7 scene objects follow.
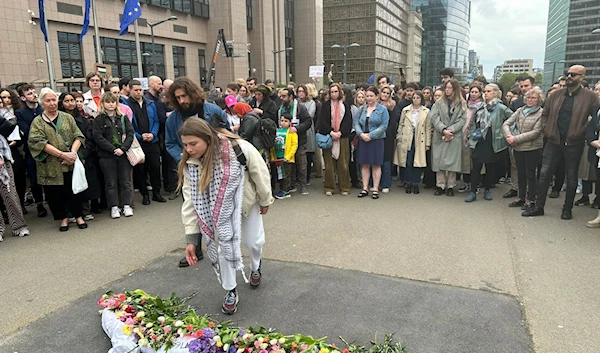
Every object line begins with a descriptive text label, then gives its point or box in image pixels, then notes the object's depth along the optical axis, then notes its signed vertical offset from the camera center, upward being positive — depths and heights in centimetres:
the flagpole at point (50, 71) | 1650 +163
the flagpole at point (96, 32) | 1854 +355
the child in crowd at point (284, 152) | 741 -79
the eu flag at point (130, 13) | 1570 +366
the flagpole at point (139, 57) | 2320 +303
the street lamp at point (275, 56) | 5001 +621
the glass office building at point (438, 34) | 13588 +2349
